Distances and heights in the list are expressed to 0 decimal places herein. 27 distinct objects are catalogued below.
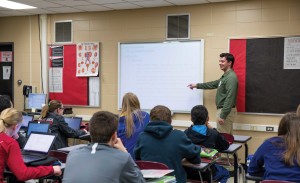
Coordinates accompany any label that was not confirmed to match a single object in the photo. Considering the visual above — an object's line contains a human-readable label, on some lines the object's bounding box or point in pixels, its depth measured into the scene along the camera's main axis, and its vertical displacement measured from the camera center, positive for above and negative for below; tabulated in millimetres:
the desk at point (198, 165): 2951 -754
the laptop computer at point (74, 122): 5296 -722
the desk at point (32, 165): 2779 -723
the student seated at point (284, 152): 2406 -529
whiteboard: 6066 +0
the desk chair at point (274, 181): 2217 -647
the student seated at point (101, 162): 1844 -457
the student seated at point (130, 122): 3627 -491
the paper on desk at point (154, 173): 2316 -652
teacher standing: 5414 -325
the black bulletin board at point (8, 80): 7738 -192
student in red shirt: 2581 -647
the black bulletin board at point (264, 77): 5457 -61
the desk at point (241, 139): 4329 -794
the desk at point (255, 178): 2716 -771
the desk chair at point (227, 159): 4223 -1033
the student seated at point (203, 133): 3559 -589
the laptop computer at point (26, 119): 5170 -671
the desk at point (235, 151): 3672 -782
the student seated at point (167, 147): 2949 -597
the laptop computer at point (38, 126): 4125 -616
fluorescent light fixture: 6203 +1144
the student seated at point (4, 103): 3946 -339
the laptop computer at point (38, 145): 3139 -628
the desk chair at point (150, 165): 2697 -684
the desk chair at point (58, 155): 3331 -753
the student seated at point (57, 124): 4578 -650
